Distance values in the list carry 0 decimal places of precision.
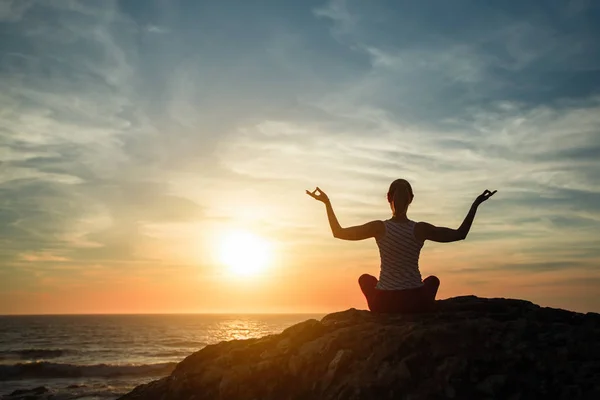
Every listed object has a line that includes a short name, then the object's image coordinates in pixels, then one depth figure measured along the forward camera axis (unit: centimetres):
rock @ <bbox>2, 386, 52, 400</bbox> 1570
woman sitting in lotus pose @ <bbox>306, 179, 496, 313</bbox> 742
